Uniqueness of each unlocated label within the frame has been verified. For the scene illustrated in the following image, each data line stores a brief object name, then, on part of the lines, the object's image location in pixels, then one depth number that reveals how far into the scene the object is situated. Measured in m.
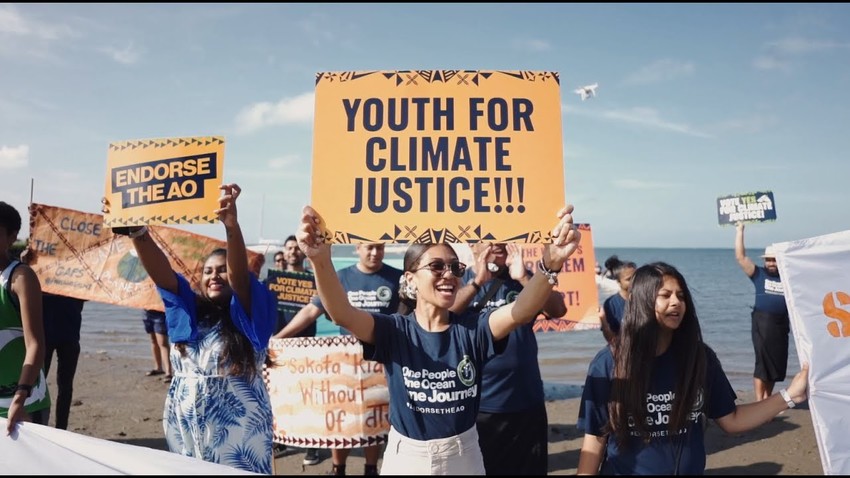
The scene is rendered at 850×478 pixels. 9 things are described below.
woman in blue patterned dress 3.22
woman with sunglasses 2.63
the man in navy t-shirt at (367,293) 5.39
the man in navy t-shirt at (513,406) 3.81
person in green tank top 3.37
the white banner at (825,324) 2.82
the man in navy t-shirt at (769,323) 7.65
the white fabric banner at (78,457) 2.44
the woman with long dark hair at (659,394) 2.73
